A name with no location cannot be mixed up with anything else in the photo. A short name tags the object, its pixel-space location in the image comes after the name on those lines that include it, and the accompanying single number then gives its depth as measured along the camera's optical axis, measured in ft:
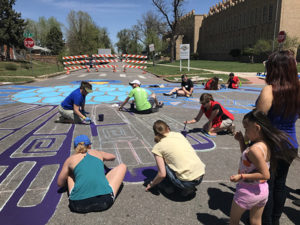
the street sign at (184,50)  67.67
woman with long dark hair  7.39
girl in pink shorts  6.72
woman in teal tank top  8.81
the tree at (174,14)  129.70
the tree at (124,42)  320.70
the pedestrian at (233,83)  43.42
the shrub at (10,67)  89.55
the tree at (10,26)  114.11
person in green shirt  24.48
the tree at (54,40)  225.56
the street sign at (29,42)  62.21
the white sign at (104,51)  146.82
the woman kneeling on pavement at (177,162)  9.57
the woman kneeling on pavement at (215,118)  17.30
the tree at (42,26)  248.52
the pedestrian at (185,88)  35.39
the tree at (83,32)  165.48
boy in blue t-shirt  19.38
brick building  109.40
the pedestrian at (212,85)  40.34
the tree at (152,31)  179.73
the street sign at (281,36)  47.27
